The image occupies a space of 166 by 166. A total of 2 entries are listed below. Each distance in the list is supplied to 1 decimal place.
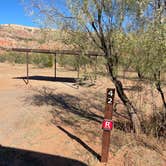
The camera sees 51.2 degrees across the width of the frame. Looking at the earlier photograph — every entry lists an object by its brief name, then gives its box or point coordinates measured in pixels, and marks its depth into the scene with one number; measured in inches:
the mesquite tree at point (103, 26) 155.9
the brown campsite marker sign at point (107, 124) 123.4
